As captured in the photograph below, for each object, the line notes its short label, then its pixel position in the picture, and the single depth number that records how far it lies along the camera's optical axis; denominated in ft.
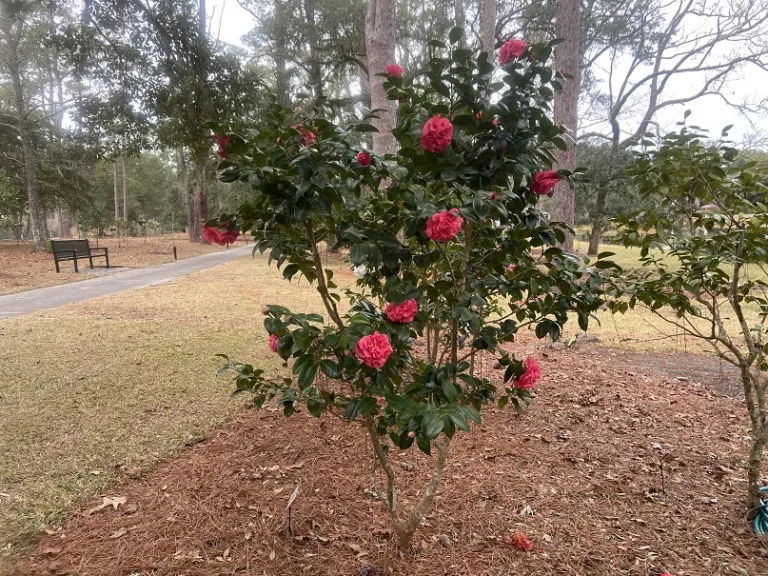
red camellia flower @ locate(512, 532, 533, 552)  6.51
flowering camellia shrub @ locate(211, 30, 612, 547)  4.17
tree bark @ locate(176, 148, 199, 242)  73.64
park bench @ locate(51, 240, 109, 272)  37.58
